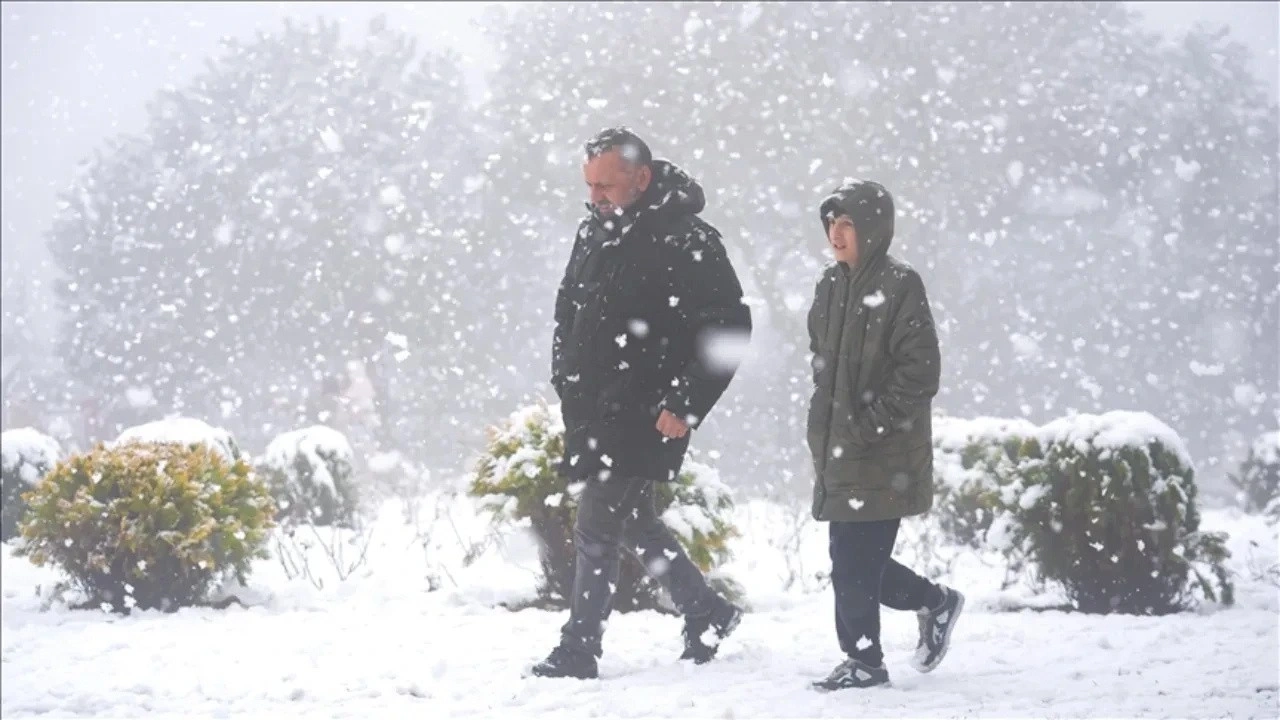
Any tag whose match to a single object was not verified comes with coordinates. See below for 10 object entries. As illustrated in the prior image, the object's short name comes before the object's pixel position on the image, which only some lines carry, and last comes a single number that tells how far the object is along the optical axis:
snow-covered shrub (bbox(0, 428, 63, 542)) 22.30
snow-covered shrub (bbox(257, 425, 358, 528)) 23.06
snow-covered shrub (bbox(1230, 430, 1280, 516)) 26.42
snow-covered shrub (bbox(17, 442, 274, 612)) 13.58
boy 8.75
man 9.34
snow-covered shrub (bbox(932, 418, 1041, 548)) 19.30
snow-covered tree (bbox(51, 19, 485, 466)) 55.12
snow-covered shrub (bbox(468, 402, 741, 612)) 12.66
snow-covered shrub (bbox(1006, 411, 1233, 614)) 12.59
